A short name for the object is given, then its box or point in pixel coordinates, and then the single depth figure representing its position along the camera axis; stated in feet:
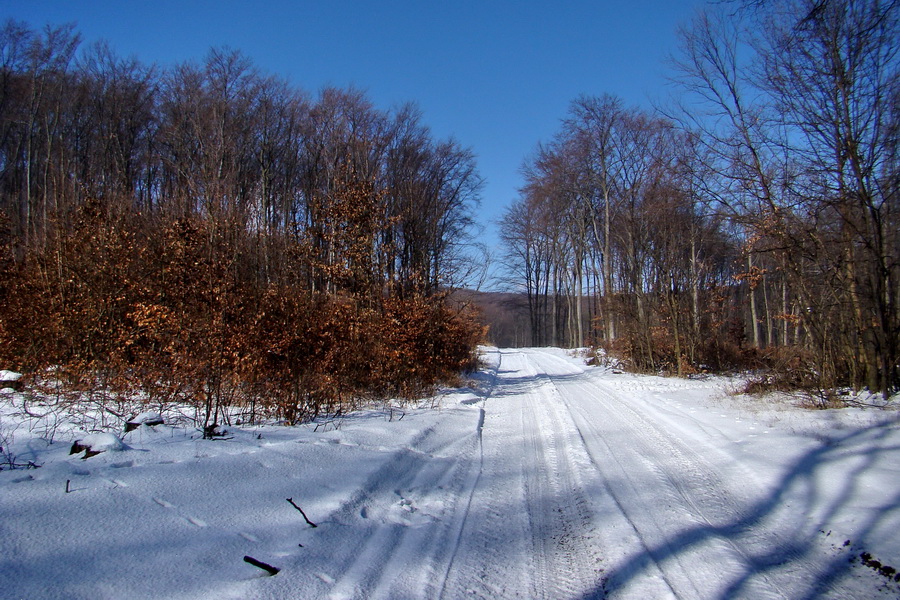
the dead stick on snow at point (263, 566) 10.48
